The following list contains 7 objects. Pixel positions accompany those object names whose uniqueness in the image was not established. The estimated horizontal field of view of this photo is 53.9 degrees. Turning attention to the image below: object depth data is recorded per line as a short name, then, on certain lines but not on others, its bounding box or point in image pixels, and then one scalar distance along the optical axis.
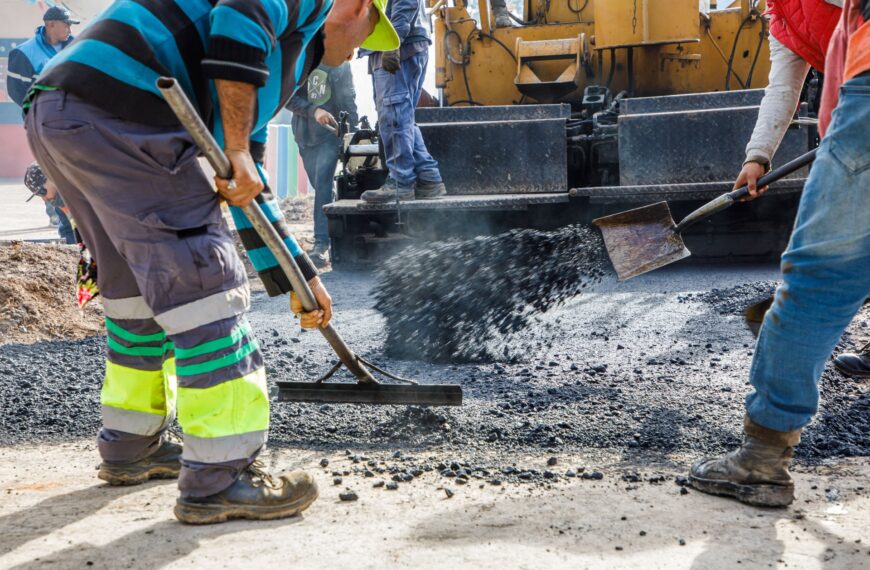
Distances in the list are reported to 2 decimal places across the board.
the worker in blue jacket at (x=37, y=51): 7.05
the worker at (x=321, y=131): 8.36
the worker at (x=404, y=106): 6.16
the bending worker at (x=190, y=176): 2.12
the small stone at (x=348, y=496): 2.51
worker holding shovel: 2.16
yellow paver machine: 6.64
